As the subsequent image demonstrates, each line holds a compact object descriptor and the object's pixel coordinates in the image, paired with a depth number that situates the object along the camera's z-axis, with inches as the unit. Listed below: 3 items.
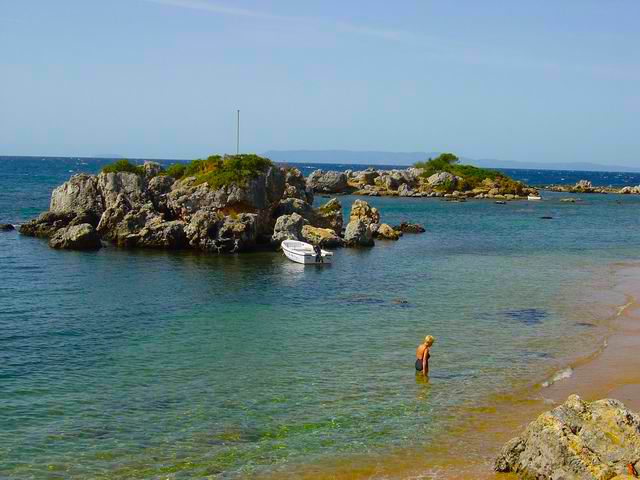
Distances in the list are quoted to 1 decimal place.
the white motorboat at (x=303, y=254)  2015.3
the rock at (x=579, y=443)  573.6
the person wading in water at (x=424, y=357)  936.3
